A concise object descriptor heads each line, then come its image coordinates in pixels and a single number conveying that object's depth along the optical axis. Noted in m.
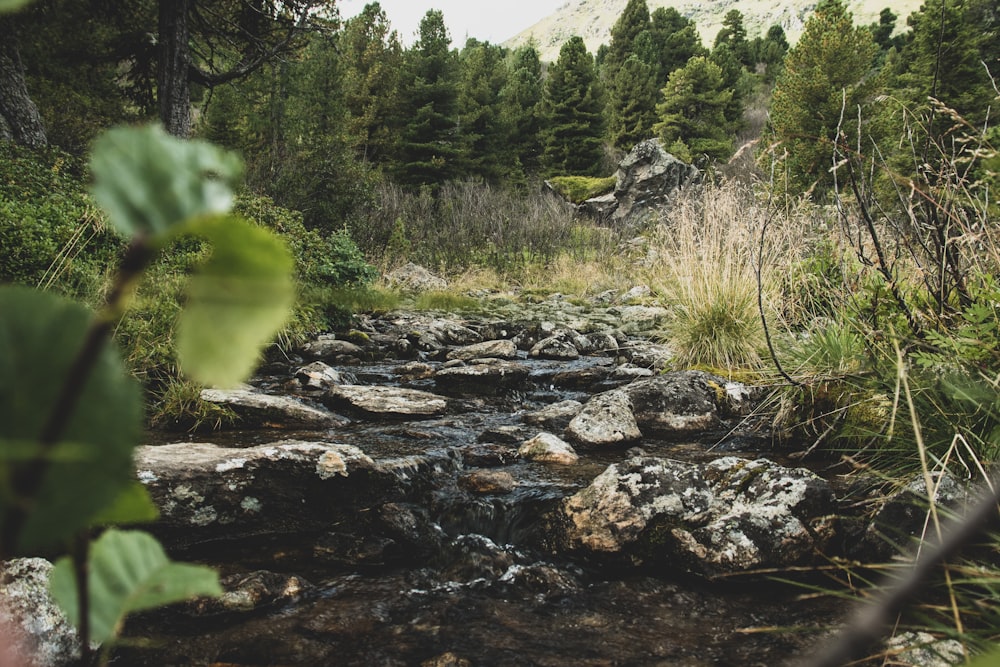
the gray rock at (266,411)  3.39
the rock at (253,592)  1.74
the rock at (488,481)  2.71
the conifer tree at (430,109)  21.89
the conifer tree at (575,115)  23.89
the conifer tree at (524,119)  25.16
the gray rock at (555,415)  3.68
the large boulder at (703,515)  1.96
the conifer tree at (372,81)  21.66
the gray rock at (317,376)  4.32
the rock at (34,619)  1.32
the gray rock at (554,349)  6.05
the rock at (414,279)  10.27
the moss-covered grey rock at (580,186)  20.08
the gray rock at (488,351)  5.94
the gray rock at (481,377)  4.73
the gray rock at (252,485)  2.17
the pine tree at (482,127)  23.67
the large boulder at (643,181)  18.20
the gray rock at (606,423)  3.25
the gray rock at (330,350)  5.65
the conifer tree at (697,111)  22.88
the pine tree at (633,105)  24.72
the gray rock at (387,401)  3.83
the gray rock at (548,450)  3.02
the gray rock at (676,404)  3.46
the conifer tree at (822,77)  16.83
